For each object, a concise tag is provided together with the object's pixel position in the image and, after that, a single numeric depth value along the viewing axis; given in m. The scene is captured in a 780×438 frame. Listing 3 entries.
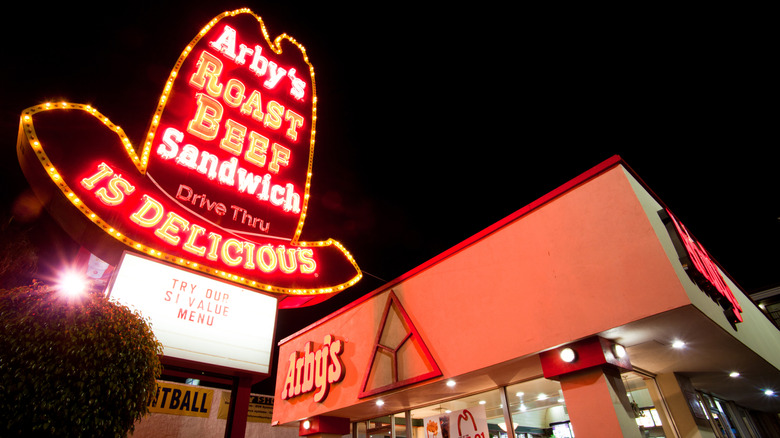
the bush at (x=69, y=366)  3.26
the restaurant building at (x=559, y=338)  5.04
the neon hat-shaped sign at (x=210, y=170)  4.93
